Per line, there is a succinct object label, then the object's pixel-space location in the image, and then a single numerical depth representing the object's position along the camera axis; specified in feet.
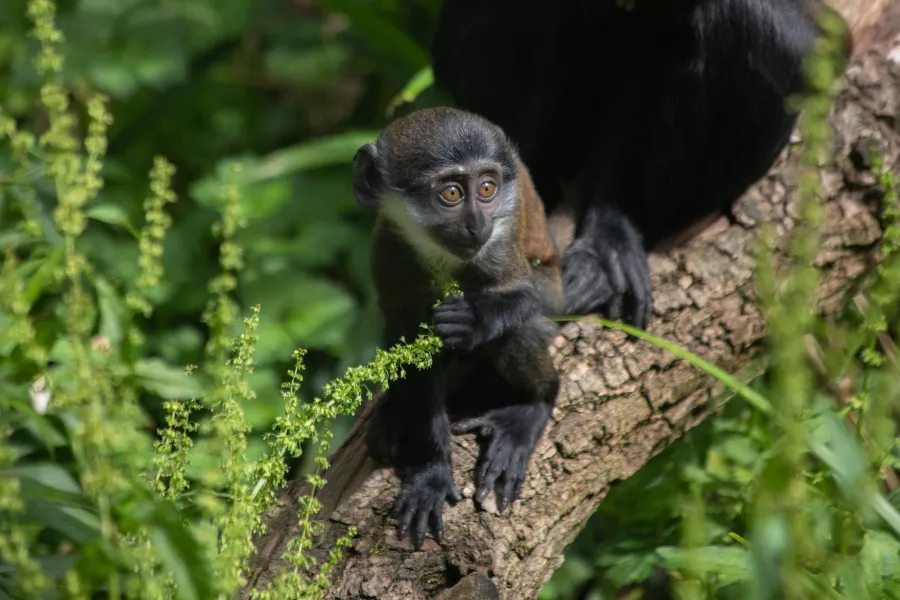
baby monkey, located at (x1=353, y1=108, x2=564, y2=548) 19.81
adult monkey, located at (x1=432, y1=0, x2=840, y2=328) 23.47
